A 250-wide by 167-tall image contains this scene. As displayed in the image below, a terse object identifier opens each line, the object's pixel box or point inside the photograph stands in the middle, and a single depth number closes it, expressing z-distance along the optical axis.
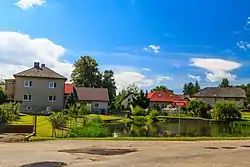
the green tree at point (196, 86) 102.09
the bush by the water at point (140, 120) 33.03
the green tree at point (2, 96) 33.70
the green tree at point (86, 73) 58.12
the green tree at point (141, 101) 44.92
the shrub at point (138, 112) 39.36
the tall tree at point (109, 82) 60.18
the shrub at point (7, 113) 15.63
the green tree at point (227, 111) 38.55
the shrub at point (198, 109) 42.86
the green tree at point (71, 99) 40.09
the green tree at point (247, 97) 63.75
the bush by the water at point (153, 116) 35.39
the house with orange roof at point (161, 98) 61.40
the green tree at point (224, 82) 101.83
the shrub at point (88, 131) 14.30
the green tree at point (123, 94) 55.99
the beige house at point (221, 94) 62.94
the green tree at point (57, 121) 14.55
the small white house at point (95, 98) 44.48
